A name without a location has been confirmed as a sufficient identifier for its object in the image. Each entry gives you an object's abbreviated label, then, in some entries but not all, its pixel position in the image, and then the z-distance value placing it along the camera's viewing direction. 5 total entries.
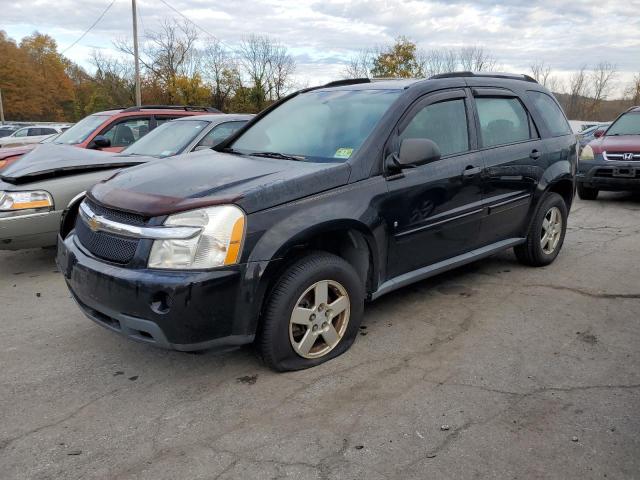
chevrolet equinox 2.90
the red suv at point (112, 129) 7.58
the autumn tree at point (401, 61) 37.56
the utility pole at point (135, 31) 26.78
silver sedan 5.04
